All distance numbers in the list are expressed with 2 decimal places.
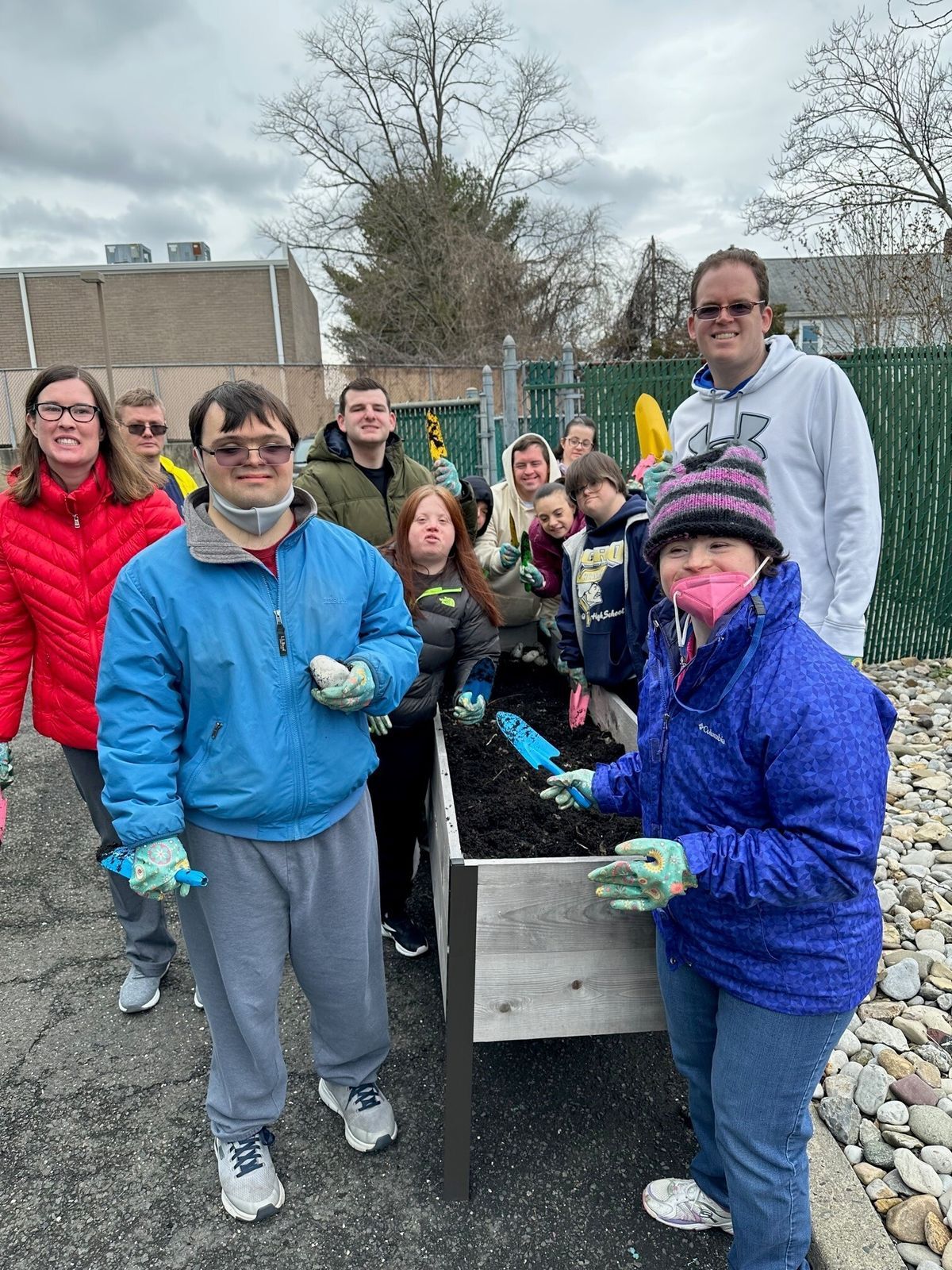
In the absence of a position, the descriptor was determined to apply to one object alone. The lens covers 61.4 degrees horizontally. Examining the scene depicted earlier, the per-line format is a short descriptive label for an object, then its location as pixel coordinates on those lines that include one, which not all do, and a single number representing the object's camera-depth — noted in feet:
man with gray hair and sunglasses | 12.10
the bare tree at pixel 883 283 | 24.44
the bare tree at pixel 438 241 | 71.41
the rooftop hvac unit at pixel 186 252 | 96.84
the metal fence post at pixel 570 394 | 23.36
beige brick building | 92.53
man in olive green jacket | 10.79
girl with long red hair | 9.96
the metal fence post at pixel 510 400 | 24.80
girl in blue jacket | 4.66
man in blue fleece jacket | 6.01
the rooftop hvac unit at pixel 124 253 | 96.68
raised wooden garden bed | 6.56
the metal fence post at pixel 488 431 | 28.12
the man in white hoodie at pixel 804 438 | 7.18
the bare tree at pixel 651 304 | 71.41
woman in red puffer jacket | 8.24
